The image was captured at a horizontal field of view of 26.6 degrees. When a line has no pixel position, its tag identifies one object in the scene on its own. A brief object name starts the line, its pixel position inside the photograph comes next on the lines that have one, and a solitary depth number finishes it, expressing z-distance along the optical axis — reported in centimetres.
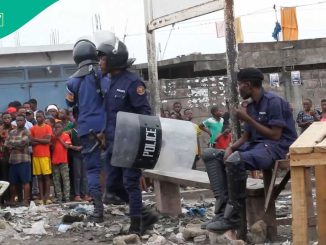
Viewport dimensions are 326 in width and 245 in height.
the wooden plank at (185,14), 792
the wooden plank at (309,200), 553
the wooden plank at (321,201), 540
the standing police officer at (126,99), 653
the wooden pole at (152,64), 966
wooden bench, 636
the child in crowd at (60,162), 1166
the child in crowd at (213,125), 1402
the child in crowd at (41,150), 1134
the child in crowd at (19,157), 1091
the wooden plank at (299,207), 466
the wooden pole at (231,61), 714
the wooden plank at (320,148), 456
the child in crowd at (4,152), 1120
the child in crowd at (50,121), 1182
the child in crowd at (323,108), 1316
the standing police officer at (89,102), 753
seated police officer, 594
